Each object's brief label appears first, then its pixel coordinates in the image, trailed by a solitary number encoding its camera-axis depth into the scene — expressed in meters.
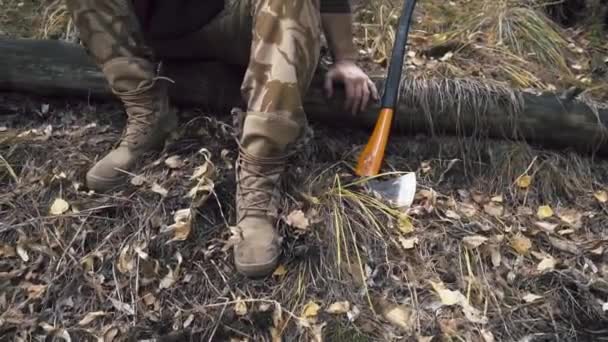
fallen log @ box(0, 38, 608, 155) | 2.37
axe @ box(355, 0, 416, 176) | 2.22
